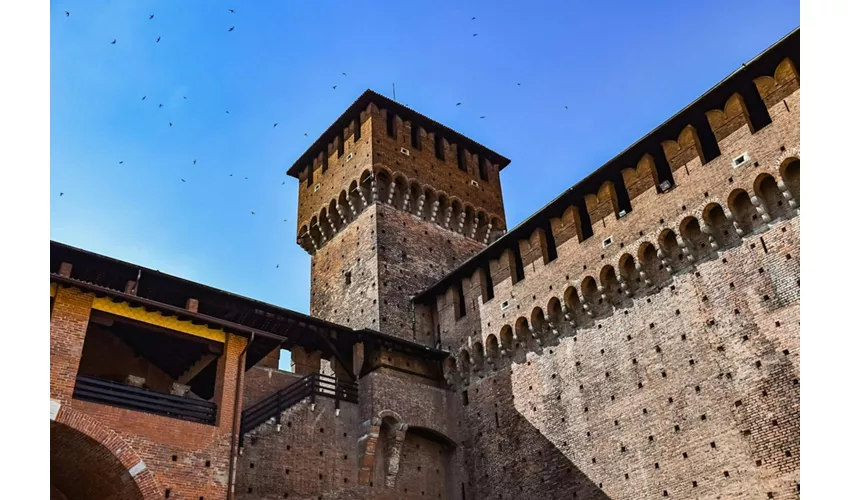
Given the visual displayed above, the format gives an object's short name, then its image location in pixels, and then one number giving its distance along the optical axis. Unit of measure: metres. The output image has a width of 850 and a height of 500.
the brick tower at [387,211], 19.50
